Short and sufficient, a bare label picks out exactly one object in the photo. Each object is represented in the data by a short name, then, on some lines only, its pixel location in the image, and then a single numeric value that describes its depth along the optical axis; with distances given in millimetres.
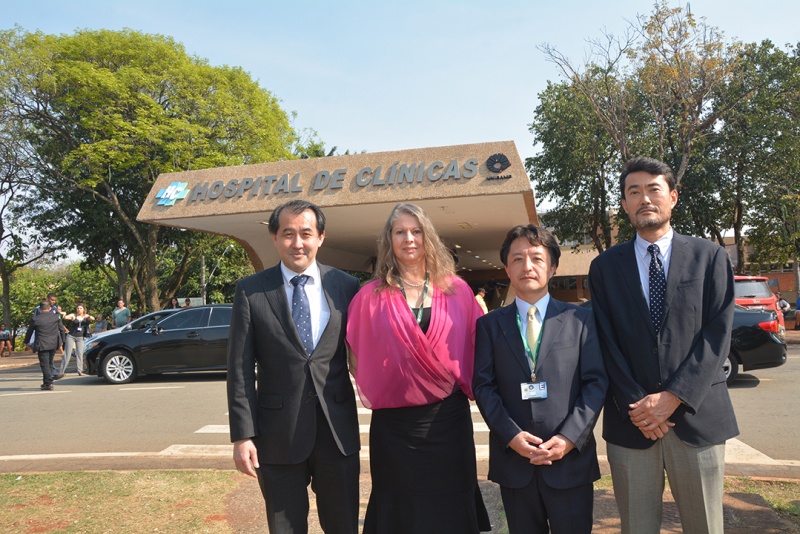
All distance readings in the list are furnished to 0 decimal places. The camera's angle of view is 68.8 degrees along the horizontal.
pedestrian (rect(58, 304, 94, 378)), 12992
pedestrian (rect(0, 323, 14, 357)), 23564
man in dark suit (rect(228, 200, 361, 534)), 2830
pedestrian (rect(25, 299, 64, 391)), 11062
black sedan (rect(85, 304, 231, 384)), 11469
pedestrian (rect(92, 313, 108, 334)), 17484
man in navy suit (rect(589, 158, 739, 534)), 2566
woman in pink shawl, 2773
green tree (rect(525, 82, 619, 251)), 26703
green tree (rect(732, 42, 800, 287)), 21203
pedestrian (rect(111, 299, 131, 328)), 16594
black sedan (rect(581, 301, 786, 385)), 8750
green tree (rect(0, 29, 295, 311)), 20562
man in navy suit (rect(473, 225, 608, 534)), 2537
